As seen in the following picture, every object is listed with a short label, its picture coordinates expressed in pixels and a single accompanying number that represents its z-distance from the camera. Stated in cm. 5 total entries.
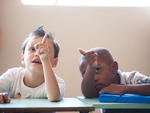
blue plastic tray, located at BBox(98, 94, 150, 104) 149
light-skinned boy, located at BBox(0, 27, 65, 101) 171
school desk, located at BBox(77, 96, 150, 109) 143
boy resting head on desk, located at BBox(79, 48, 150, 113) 161
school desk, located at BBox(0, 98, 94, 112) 128
